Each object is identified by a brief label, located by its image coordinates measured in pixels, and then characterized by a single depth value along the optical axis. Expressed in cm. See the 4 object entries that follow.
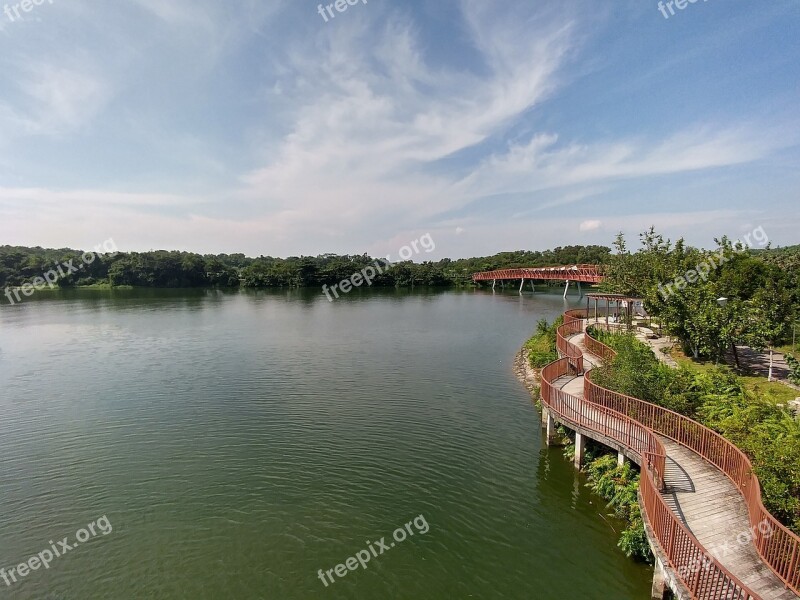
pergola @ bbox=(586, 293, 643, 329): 3325
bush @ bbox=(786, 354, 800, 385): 1912
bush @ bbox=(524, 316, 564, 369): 2872
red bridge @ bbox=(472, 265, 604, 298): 8241
